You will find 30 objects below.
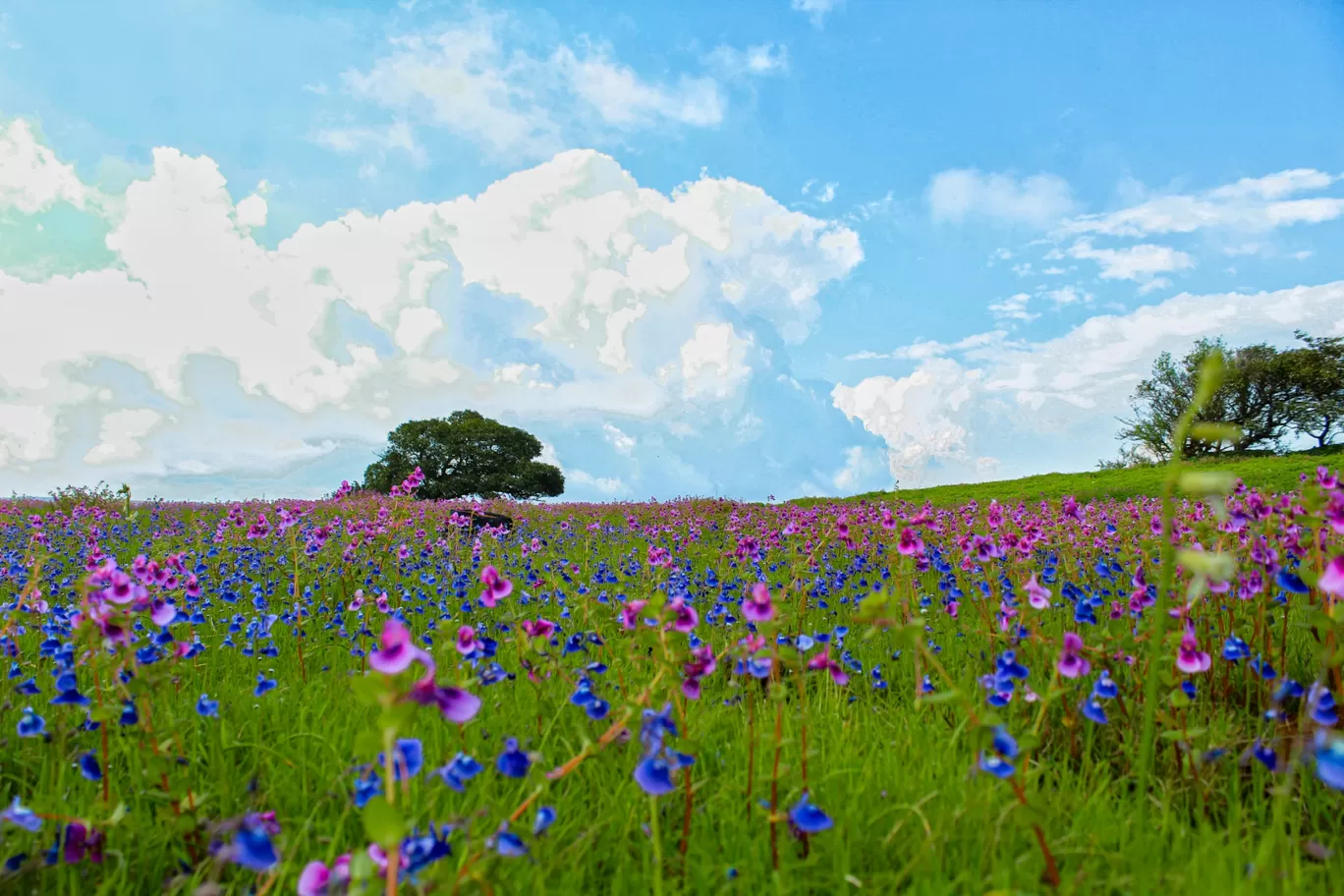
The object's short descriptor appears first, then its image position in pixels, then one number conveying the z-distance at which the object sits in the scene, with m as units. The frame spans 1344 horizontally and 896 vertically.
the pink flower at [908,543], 3.20
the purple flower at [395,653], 1.32
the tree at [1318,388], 41.28
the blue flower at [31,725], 2.31
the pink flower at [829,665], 2.33
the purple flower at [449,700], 1.38
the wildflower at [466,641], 2.41
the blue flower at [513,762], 1.69
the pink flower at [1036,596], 2.85
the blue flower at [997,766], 1.75
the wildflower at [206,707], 2.58
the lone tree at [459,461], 43.78
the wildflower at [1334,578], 1.53
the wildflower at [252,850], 1.29
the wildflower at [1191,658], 2.66
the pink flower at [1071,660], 2.32
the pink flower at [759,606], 2.12
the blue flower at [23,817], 1.68
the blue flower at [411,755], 1.61
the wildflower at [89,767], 2.27
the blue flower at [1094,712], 2.41
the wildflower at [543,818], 1.73
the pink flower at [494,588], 2.46
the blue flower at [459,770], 1.73
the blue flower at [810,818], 1.74
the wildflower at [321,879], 1.43
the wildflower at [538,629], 2.67
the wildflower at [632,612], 2.16
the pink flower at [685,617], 2.16
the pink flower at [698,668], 2.30
